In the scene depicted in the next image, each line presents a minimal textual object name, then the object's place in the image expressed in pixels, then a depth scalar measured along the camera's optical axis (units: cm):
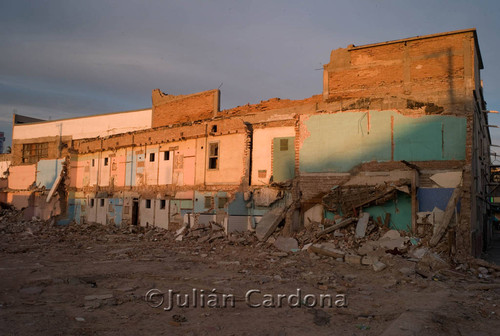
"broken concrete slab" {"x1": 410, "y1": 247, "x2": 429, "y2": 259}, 1133
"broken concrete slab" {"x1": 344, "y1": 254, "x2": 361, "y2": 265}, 1141
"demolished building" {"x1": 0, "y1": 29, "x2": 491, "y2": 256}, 1329
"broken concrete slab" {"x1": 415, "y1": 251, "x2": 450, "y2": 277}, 1027
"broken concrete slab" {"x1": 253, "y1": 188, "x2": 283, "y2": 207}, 1608
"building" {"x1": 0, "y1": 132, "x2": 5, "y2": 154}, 9645
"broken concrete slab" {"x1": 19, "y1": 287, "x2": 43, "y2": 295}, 805
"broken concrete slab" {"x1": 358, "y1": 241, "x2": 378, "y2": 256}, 1216
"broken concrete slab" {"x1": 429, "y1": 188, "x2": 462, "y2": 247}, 1190
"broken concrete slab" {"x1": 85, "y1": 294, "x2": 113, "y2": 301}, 759
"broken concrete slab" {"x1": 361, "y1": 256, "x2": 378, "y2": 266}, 1111
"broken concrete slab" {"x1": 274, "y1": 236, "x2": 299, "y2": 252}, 1368
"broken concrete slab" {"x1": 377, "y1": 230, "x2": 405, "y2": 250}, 1226
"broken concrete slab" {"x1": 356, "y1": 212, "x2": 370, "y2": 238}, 1330
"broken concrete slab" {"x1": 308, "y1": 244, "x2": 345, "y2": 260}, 1204
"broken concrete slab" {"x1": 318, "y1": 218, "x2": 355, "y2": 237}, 1381
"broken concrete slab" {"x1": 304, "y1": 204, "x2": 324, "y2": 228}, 1511
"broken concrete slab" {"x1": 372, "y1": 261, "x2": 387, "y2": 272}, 1051
